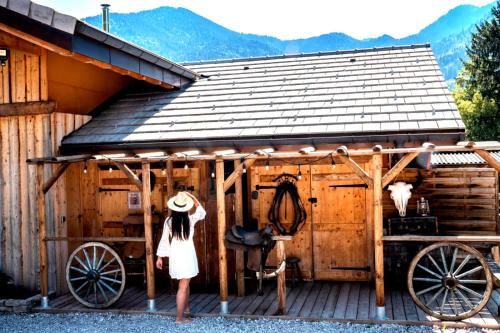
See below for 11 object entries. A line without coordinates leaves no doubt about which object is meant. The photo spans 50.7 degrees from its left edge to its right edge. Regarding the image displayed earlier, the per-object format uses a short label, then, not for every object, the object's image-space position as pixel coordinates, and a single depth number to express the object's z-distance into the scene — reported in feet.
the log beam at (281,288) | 24.02
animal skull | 29.78
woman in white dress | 23.40
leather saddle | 25.29
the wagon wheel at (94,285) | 26.05
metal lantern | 31.73
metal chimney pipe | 44.21
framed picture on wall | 31.32
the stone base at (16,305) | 26.55
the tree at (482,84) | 89.25
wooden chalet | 25.53
